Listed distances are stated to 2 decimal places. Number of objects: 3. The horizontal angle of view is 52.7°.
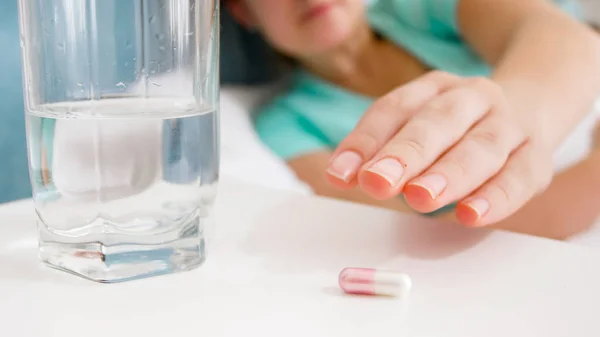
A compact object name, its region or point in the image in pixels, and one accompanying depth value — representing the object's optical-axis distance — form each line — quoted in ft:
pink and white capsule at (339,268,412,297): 1.01
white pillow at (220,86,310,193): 2.16
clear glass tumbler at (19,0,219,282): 1.01
